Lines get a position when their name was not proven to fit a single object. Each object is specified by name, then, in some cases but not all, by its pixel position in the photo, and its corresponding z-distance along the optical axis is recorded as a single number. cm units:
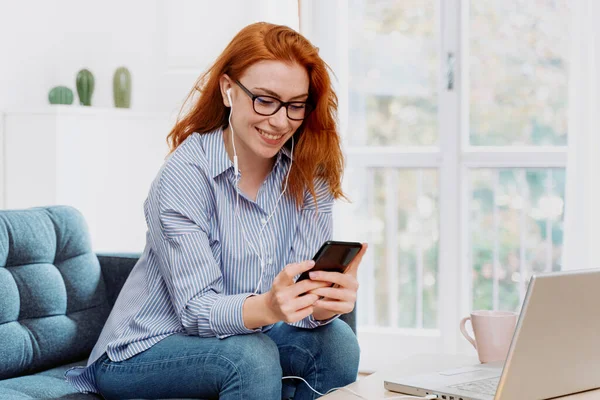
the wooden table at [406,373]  146
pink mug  159
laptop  121
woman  167
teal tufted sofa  201
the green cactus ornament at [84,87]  368
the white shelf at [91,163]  333
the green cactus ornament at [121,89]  380
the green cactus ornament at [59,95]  355
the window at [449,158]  360
